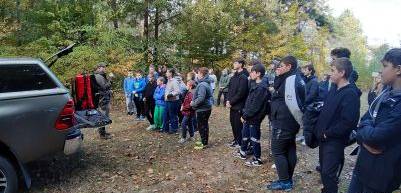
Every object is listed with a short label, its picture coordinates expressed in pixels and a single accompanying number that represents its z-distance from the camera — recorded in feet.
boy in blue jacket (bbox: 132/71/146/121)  43.52
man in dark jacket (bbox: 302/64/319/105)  25.03
